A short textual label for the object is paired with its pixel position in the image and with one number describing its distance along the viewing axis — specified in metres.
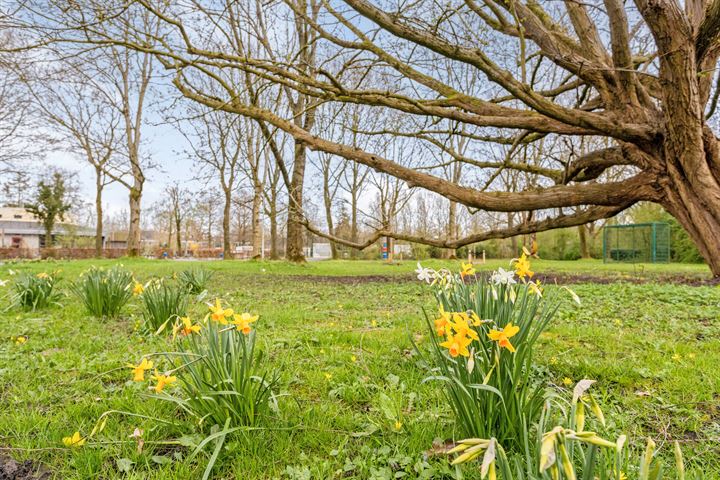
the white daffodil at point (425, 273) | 1.77
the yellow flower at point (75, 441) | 1.41
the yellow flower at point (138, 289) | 3.18
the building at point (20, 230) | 36.19
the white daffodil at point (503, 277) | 1.59
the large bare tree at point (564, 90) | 4.43
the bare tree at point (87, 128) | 16.95
